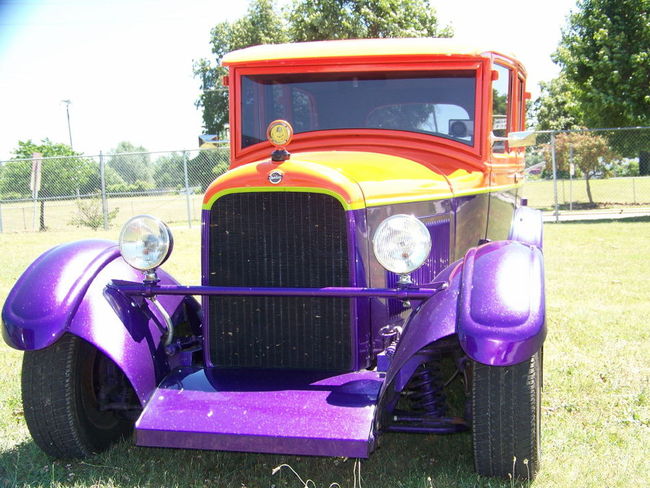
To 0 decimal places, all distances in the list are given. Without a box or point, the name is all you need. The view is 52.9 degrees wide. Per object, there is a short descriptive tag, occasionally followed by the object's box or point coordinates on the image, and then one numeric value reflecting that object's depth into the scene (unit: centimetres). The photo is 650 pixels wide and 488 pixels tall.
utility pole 4455
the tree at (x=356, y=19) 2003
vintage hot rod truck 257
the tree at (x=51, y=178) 1571
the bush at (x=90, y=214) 1535
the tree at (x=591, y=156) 1784
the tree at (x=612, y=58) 1334
